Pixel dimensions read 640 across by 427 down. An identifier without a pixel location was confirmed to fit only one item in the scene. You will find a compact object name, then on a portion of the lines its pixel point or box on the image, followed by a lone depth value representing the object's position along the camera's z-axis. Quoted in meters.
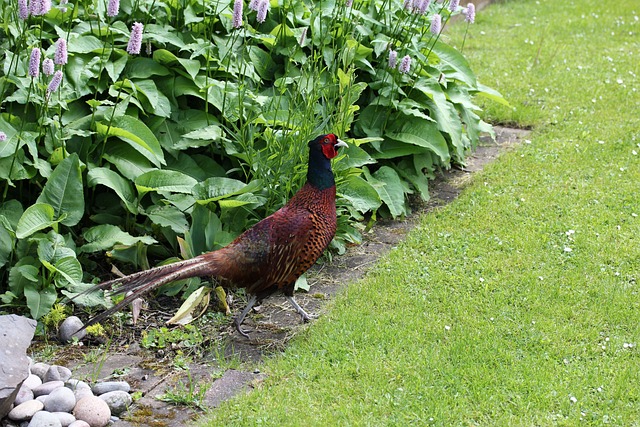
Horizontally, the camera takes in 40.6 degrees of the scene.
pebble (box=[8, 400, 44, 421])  3.67
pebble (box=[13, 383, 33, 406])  3.74
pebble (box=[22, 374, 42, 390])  3.85
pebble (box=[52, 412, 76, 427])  3.63
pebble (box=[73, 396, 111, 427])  3.67
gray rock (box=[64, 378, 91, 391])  3.89
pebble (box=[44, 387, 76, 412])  3.71
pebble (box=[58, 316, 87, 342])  4.37
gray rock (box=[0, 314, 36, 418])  3.53
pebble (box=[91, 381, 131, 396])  3.90
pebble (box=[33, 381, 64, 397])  3.81
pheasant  4.43
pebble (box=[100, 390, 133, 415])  3.79
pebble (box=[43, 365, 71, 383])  3.92
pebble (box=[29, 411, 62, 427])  3.58
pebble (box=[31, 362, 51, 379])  3.99
